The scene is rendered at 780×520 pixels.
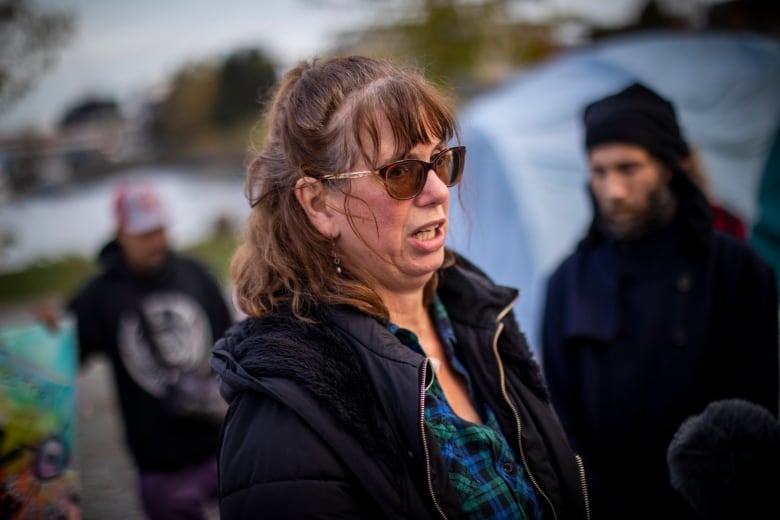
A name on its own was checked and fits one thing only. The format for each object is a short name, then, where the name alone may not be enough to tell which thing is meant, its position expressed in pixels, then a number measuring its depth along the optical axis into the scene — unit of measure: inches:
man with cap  138.4
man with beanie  96.4
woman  54.2
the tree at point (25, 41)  198.1
